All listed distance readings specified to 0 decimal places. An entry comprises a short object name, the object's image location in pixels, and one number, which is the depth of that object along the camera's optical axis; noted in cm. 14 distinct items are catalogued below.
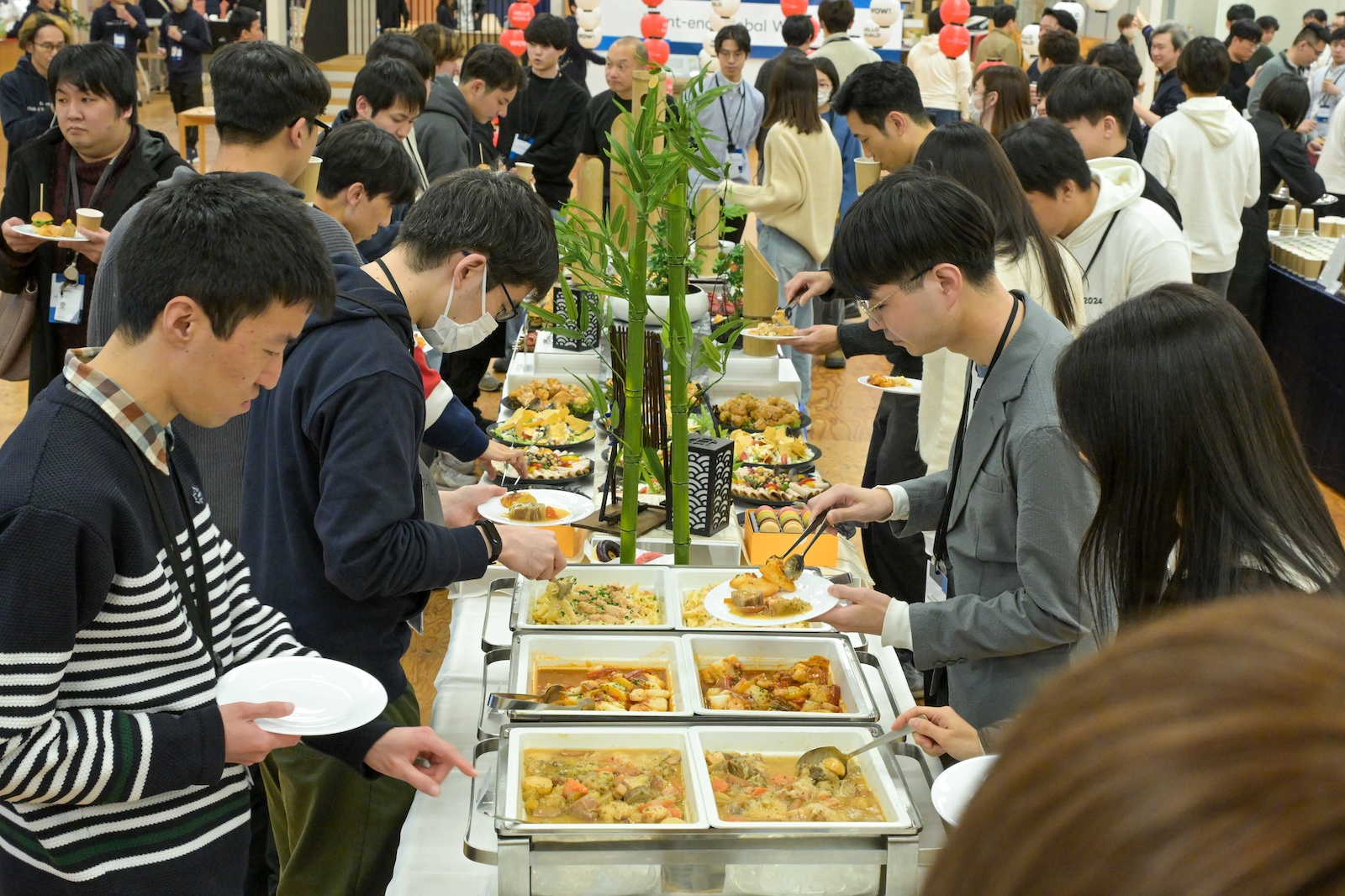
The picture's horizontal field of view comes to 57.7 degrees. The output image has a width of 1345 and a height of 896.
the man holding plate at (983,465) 172
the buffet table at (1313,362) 516
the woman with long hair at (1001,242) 248
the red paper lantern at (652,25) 875
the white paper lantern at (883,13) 1011
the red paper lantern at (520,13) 970
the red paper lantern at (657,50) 735
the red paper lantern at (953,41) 885
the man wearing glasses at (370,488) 175
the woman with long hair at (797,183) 557
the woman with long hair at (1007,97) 504
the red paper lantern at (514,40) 948
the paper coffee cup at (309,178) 338
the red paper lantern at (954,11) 901
